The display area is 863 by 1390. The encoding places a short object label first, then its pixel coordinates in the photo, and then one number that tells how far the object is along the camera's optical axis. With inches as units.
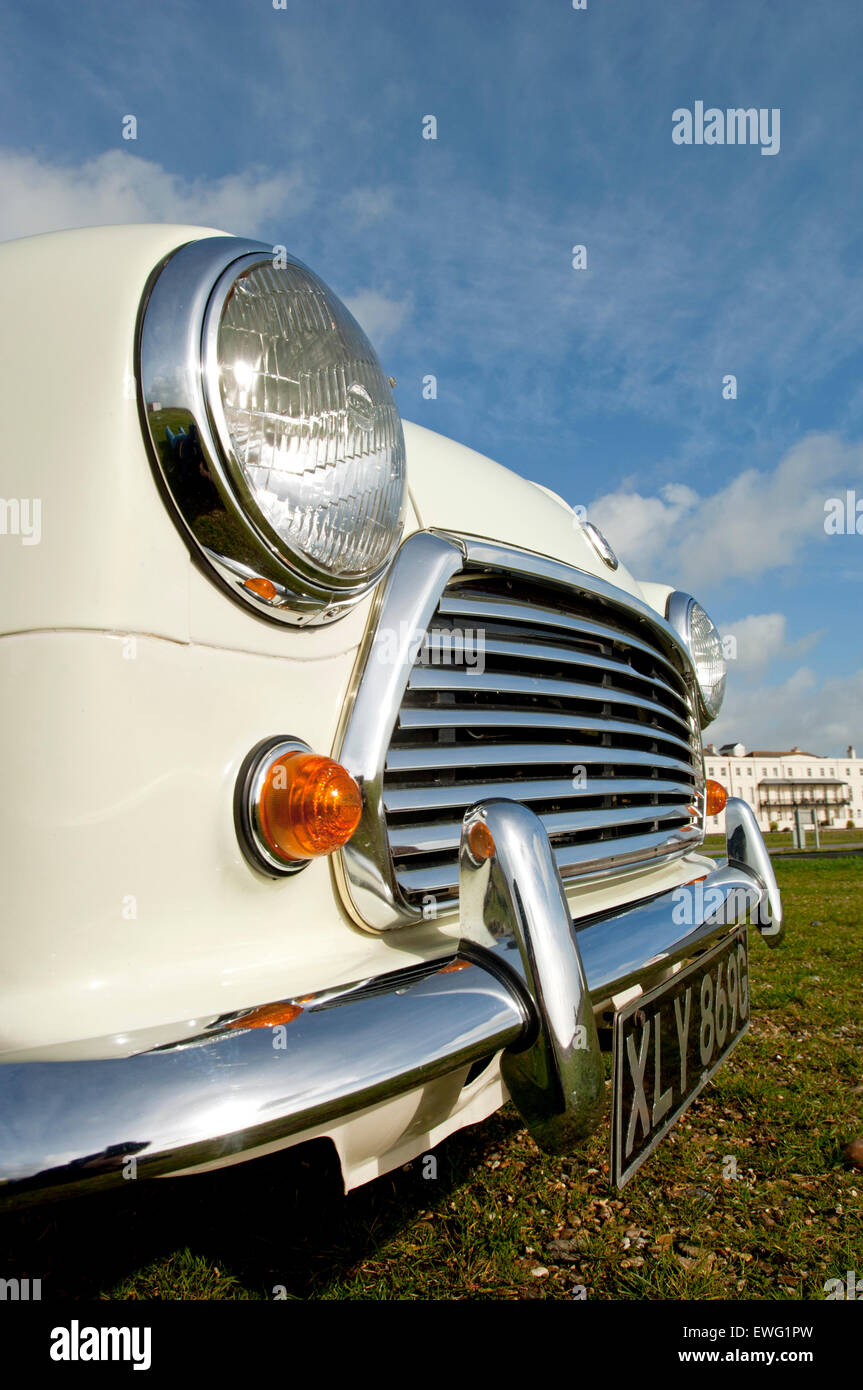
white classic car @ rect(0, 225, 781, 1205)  34.6
